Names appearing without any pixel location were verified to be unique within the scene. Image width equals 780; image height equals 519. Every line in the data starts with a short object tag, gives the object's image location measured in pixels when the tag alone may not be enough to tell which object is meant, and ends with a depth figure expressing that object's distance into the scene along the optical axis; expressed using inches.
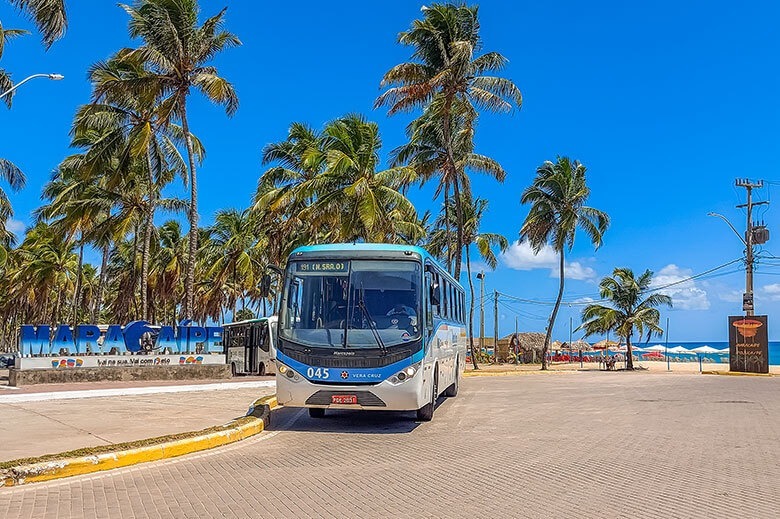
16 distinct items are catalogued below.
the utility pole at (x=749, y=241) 1453.0
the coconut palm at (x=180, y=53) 1047.0
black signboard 1371.8
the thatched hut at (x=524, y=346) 2267.5
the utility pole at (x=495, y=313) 2493.8
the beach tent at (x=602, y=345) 3112.7
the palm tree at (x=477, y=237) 1881.2
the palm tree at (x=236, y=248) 1779.0
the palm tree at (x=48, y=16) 864.3
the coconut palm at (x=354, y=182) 1179.9
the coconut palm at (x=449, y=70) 1226.0
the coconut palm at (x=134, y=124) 1080.0
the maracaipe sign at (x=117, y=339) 860.6
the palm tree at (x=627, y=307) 1771.0
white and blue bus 467.2
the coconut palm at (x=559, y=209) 1616.6
